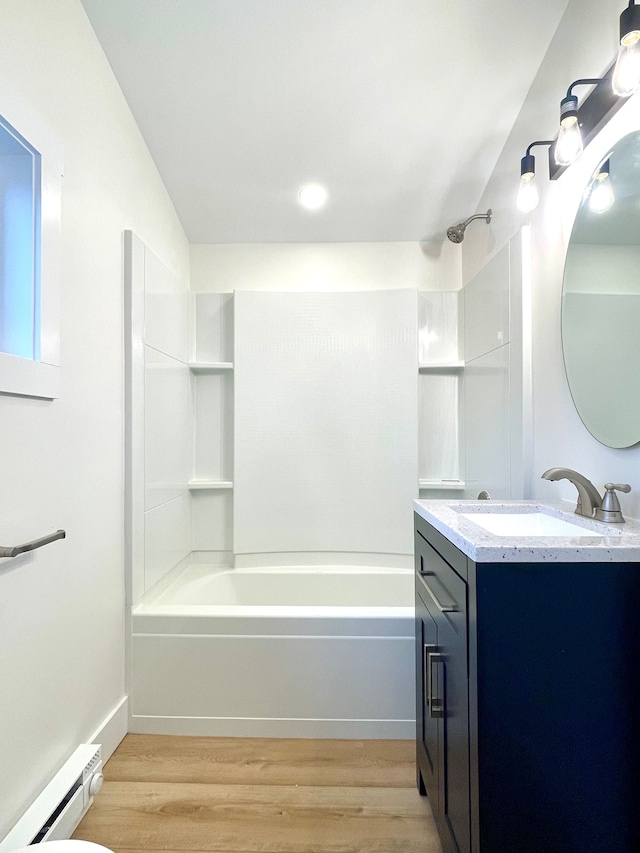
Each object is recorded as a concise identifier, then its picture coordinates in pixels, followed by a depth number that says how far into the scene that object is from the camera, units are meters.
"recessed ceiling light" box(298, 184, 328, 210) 2.58
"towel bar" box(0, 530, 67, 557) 1.19
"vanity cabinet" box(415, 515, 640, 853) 0.94
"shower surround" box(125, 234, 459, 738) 2.75
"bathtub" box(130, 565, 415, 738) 1.97
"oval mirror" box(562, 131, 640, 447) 1.27
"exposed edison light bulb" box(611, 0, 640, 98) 1.09
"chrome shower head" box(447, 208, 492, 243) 2.54
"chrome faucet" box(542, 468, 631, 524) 1.27
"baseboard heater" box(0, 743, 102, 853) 1.25
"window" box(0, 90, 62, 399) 1.32
